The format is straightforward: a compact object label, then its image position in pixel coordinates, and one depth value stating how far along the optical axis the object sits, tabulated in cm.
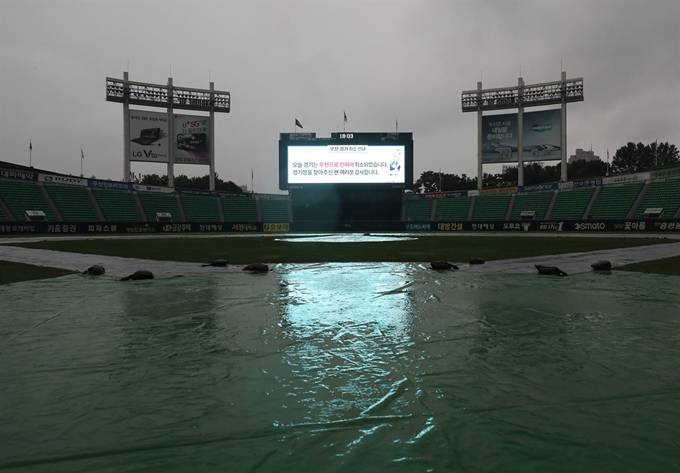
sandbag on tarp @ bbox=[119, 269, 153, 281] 951
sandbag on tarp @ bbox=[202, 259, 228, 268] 1196
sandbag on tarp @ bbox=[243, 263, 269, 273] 1091
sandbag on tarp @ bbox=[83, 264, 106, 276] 1040
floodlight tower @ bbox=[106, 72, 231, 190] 5275
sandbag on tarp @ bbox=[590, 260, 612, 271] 1075
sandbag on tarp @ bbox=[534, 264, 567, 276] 990
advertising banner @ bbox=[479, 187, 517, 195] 5788
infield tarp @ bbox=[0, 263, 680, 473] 232
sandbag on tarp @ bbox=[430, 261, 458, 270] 1121
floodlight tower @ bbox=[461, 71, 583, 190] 5350
